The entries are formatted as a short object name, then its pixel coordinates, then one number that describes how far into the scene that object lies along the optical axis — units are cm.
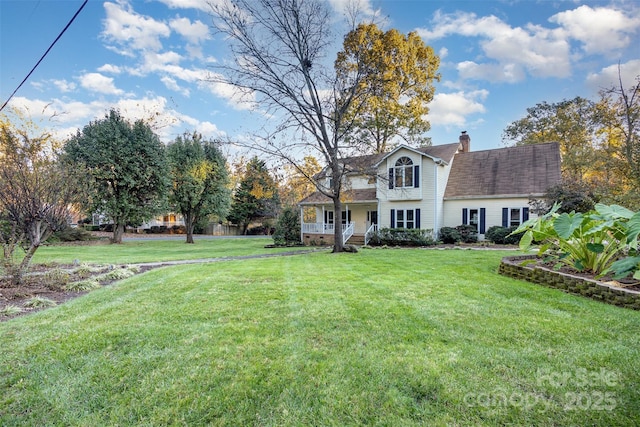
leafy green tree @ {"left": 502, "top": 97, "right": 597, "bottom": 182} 2255
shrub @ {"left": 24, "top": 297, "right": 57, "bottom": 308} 539
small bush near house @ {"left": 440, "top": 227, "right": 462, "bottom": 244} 1750
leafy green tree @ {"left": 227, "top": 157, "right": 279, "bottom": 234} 3291
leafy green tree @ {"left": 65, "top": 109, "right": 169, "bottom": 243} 2033
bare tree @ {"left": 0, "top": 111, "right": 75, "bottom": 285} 682
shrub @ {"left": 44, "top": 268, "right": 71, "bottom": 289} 690
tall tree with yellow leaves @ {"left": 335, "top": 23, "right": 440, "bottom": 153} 1953
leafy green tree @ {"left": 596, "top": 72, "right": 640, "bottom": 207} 922
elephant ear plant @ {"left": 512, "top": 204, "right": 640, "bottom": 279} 378
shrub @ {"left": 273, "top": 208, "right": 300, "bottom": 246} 2056
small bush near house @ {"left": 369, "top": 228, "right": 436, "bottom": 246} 1727
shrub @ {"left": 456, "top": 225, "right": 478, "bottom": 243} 1760
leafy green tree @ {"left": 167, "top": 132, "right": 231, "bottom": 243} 2395
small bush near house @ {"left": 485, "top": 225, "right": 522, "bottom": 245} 1609
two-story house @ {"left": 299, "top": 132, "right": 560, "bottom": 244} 1730
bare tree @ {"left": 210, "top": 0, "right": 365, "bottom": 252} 1216
